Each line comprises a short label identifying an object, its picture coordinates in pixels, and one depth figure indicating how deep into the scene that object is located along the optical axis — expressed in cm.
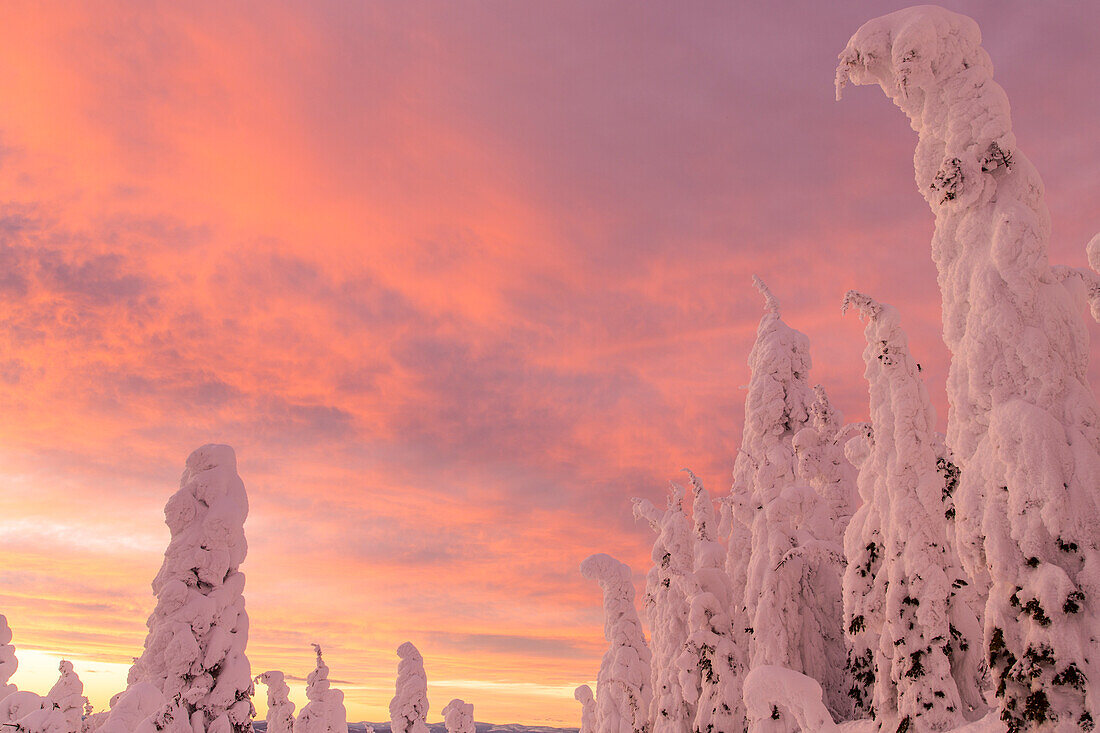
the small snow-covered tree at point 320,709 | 3394
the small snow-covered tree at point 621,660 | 3058
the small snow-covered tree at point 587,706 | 3709
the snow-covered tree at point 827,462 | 2356
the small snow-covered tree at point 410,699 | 3628
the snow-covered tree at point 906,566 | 1448
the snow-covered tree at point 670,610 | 2455
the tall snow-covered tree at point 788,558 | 2128
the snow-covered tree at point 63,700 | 2691
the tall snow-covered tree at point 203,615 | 1734
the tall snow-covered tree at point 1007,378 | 920
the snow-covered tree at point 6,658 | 3331
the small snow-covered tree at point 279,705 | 3472
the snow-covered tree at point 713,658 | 2259
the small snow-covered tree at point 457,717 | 4047
